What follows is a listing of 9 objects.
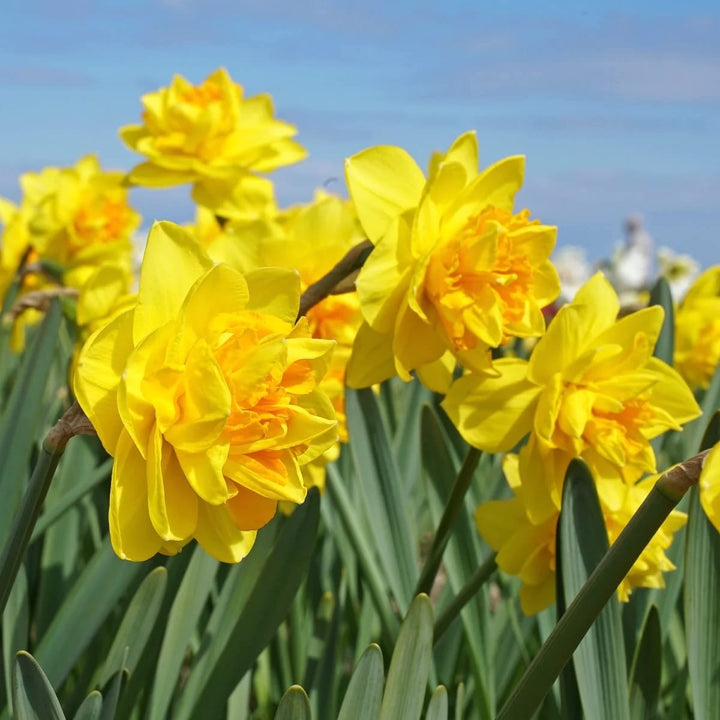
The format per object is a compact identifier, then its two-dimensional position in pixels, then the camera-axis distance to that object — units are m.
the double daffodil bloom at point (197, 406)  0.86
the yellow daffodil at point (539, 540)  0.98
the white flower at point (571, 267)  6.64
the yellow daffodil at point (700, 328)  1.33
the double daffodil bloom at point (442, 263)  0.96
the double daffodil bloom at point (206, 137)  1.27
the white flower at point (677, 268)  4.36
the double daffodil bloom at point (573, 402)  0.97
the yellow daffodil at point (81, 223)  1.43
